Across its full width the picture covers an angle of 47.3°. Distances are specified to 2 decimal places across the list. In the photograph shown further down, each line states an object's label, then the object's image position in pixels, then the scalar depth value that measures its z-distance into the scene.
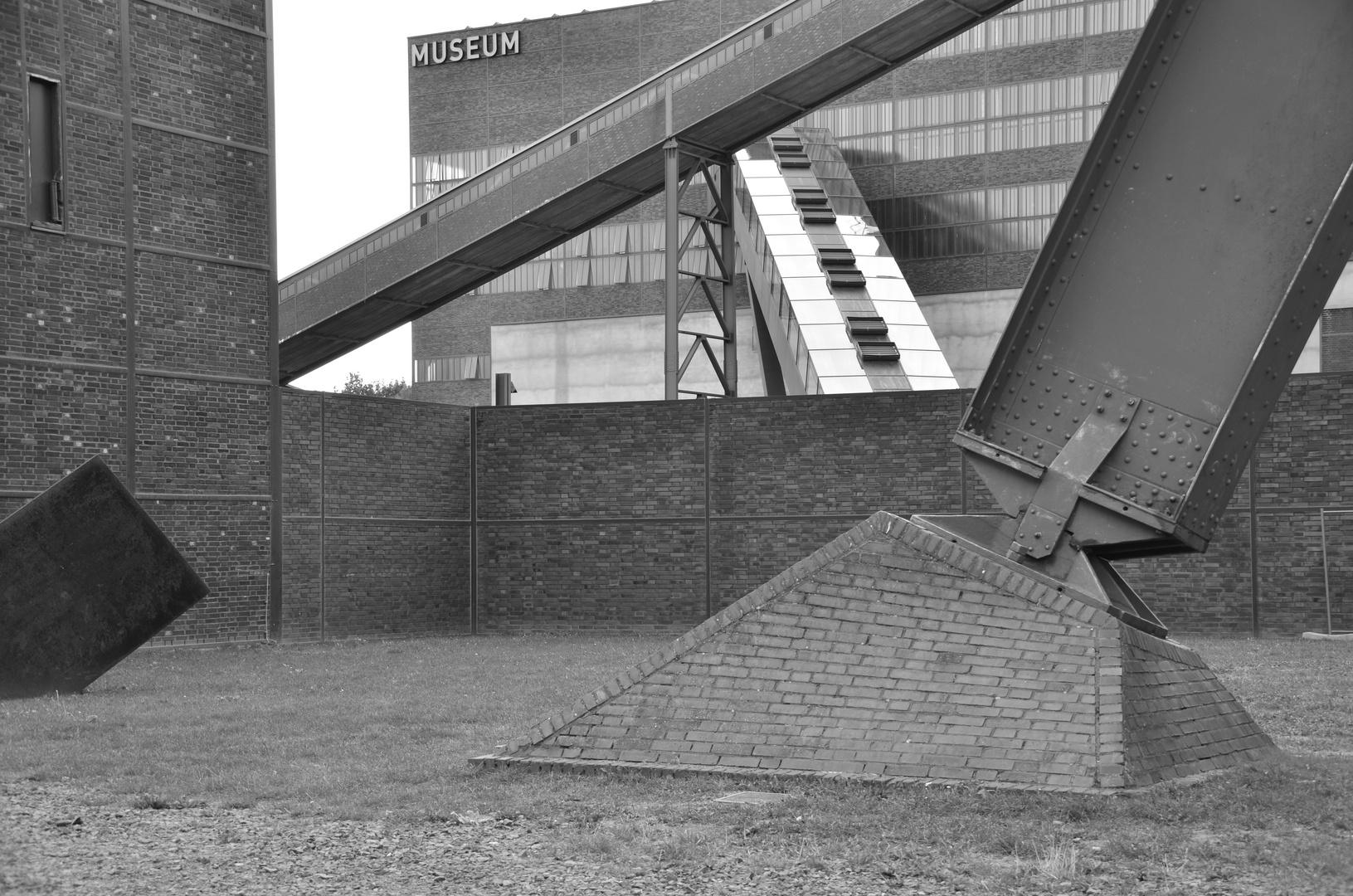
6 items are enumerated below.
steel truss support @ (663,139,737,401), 26.25
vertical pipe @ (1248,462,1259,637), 21.03
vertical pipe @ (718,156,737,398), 29.34
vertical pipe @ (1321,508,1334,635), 20.48
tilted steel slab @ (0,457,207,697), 12.98
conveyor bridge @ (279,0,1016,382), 24.28
